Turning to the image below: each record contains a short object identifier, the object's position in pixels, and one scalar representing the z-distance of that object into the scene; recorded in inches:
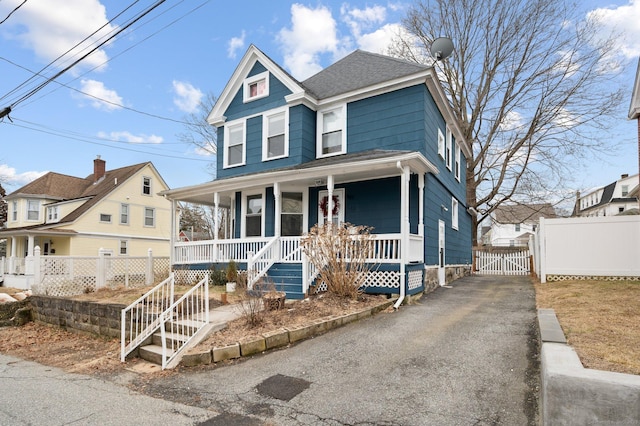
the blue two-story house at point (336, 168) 378.9
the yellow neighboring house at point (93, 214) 927.7
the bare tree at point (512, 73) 768.3
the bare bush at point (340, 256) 310.3
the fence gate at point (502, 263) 704.4
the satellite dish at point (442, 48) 540.7
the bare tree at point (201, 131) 1042.1
